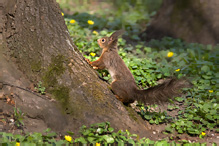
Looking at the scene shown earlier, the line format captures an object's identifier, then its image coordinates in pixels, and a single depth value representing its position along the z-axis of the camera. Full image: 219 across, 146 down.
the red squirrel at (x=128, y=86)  8.20
